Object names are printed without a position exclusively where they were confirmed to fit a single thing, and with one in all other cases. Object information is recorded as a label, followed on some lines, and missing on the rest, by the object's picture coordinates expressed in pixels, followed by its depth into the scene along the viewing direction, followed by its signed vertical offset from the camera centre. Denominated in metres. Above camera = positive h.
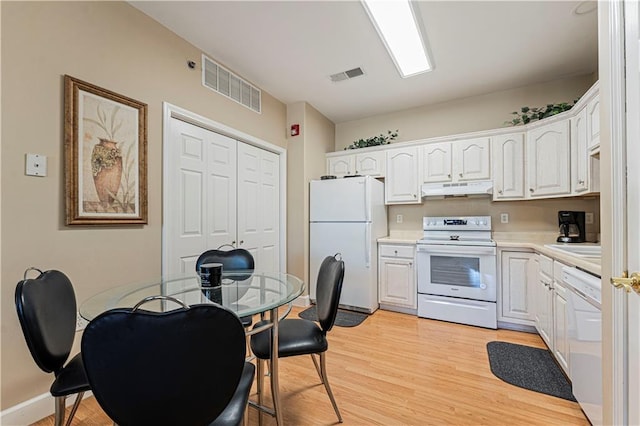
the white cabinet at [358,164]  3.75 +0.71
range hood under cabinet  3.13 +0.30
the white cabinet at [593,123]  2.12 +0.73
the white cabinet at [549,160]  2.64 +0.55
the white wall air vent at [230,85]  2.60 +1.34
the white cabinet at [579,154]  2.37 +0.55
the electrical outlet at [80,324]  1.72 -0.70
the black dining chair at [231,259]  2.17 -0.37
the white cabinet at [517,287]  2.68 -0.73
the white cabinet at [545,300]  2.15 -0.72
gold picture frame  1.68 +0.39
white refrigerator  3.33 -0.21
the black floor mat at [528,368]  1.84 -1.17
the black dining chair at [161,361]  0.74 -0.41
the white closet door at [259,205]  3.07 +0.11
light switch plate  1.52 +0.28
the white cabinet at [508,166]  3.01 +0.54
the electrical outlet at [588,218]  2.85 -0.04
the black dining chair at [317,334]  1.47 -0.71
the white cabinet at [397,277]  3.26 -0.77
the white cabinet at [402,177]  3.53 +0.48
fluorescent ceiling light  1.97 +1.51
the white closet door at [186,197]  2.30 +0.15
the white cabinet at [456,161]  3.18 +0.64
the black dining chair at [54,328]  1.04 -0.47
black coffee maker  2.72 -0.13
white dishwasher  1.33 -0.67
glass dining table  1.29 -0.45
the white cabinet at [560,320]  1.80 -0.73
